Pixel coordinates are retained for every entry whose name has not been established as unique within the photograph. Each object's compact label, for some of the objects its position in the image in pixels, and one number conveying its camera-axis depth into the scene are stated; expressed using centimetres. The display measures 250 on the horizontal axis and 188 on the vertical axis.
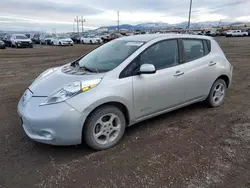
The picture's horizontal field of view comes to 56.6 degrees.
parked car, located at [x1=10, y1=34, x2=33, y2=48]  2733
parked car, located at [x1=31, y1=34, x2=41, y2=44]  4262
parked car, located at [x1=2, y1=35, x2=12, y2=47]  3043
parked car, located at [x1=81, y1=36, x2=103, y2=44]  3864
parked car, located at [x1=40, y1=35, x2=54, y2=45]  3673
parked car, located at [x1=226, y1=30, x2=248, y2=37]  5466
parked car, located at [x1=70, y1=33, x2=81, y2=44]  4226
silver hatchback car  304
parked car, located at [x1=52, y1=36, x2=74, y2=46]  3358
